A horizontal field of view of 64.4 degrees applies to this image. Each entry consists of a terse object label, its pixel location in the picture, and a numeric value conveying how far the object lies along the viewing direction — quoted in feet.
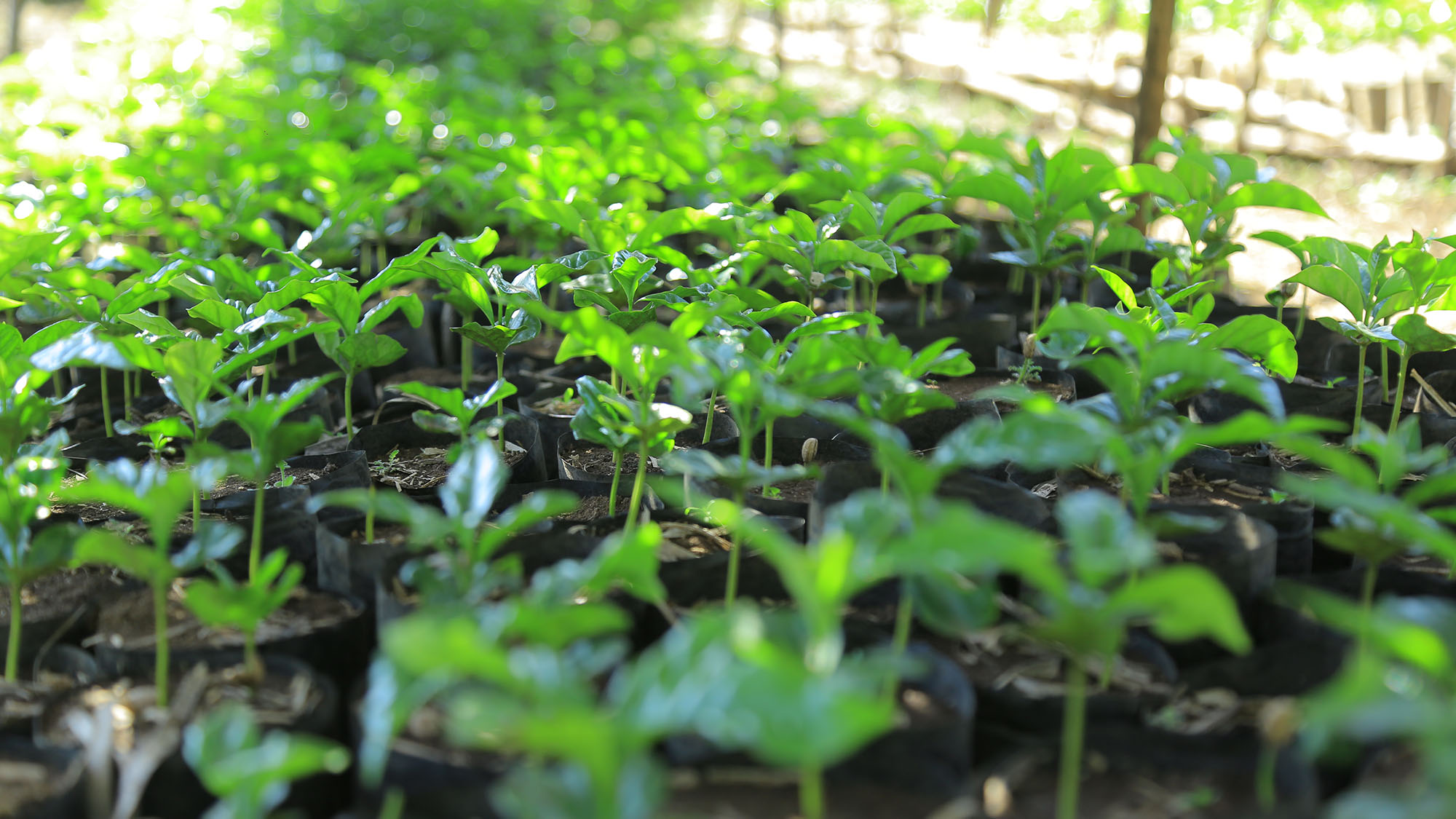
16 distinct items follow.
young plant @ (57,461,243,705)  4.02
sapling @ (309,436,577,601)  4.03
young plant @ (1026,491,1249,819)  3.17
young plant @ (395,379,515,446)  5.53
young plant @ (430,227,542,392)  6.60
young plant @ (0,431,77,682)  4.56
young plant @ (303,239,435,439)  6.41
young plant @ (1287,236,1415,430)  6.51
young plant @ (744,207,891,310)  7.17
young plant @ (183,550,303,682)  4.14
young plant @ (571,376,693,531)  5.22
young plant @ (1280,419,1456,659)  3.58
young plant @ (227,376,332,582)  4.91
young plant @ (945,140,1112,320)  8.20
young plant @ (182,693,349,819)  3.21
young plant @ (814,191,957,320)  7.60
